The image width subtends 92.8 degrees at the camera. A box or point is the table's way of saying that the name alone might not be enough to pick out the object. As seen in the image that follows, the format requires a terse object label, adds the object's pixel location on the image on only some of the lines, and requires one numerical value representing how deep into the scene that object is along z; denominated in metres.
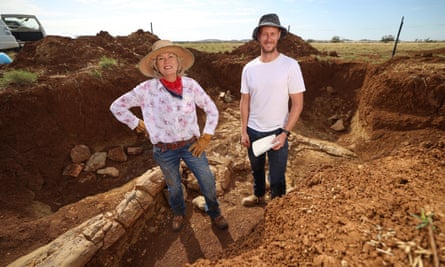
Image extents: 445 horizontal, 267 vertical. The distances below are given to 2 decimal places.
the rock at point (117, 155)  4.53
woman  2.02
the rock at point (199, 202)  2.98
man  2.04
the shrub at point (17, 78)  4.27
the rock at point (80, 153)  4.29
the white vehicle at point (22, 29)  9.34
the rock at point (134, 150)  4.70
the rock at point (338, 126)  5.80
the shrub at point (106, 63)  5.41
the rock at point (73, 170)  4.11
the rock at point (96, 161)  4.27
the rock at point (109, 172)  4.21
